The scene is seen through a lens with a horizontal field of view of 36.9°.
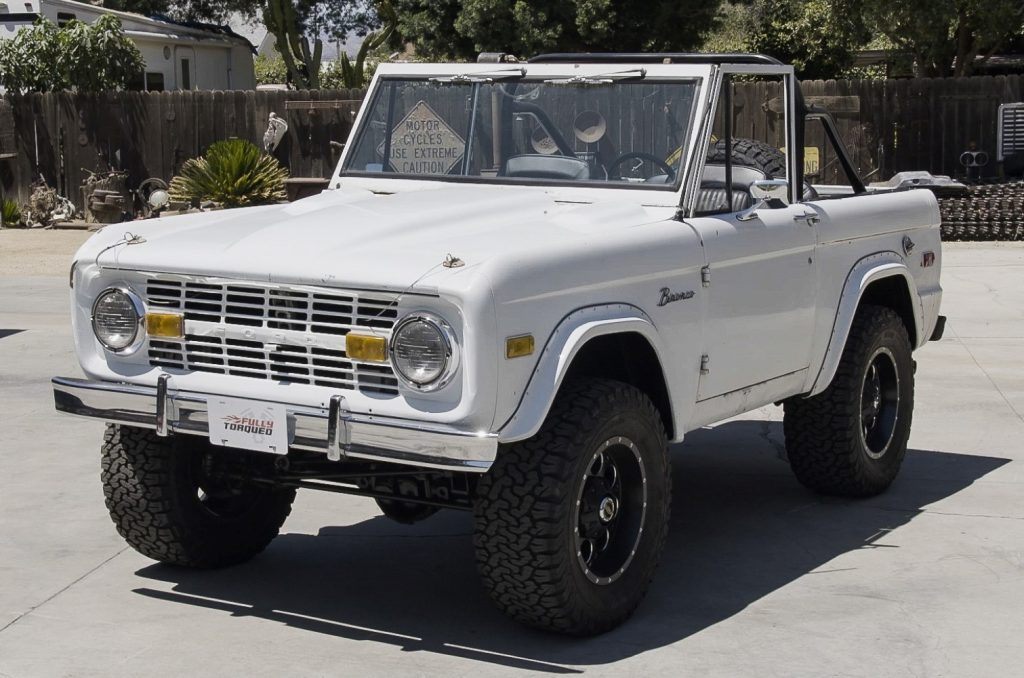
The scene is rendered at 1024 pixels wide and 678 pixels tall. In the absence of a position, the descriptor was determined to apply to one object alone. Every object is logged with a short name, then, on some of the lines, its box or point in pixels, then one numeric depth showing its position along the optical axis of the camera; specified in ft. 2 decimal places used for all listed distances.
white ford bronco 15.98
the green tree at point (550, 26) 108.36
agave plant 73.20
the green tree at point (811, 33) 90.27
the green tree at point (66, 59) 82.43
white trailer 94.53
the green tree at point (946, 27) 80.89
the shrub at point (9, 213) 76.43
